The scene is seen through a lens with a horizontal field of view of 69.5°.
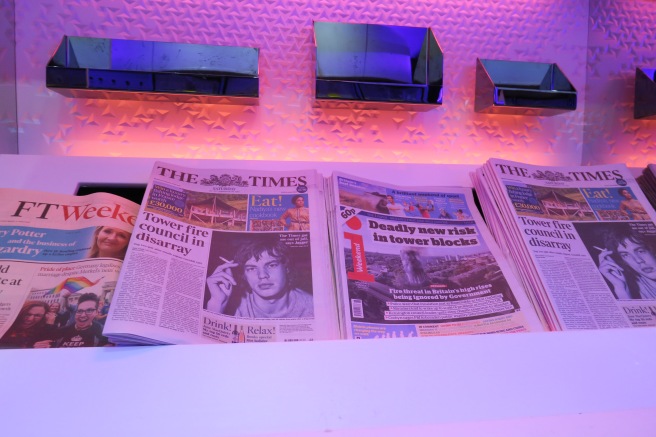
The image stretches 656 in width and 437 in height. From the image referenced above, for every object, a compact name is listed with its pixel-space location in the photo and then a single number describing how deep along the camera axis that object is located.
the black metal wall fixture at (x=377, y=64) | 1.15
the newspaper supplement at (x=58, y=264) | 0.54
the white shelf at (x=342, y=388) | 0.38
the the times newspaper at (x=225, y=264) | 0.53
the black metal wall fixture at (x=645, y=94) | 1.27
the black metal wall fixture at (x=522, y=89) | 1.20
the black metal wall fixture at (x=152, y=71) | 1.06
